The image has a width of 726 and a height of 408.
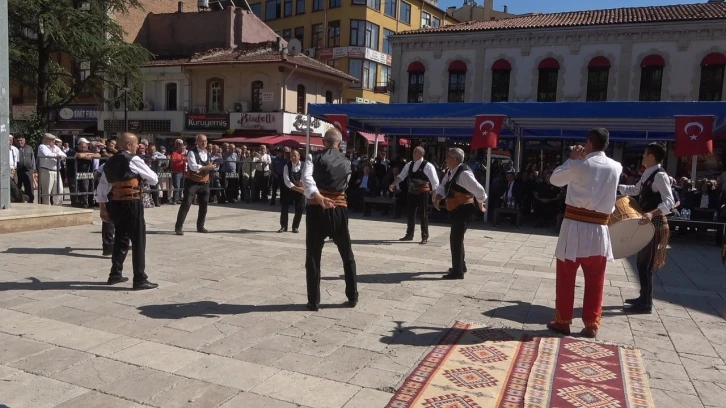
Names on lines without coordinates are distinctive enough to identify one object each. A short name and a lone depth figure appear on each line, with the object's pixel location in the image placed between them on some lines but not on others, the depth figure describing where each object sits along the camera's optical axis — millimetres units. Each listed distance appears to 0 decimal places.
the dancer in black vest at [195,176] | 9742
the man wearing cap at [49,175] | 12172
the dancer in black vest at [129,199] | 5980
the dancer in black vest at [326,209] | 5316
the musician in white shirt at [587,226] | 4738
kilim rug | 3535
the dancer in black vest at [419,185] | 9419
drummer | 5633
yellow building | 39938
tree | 19984
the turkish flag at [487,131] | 12867
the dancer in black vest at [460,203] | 6996
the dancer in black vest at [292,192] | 10328
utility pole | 9766
